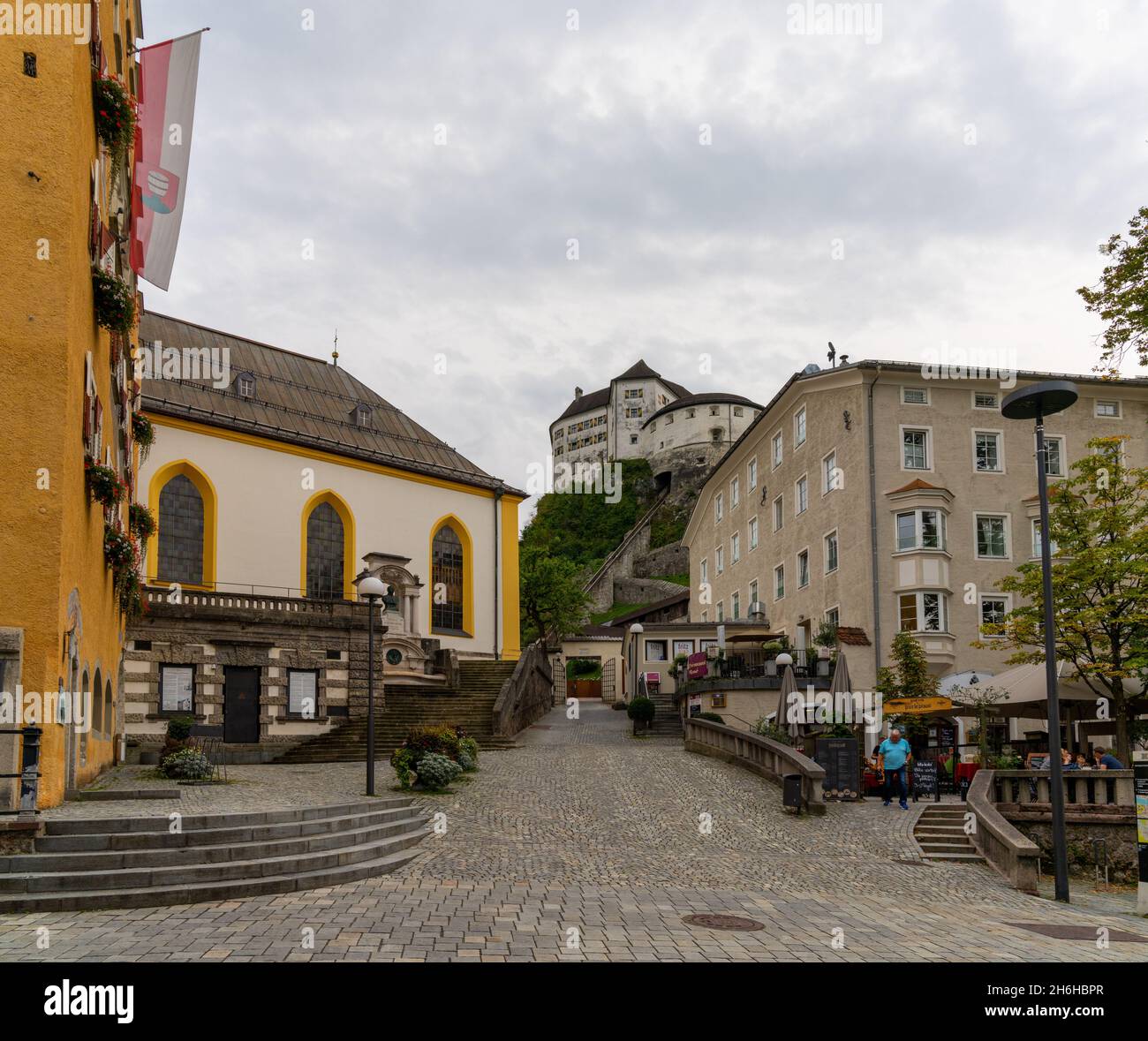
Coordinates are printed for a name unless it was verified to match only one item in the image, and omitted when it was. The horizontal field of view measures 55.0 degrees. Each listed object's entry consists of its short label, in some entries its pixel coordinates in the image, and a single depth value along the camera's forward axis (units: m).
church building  28.22
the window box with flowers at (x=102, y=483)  15.94
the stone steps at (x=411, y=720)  27.53
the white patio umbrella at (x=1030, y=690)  21.64
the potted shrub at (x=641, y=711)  34.75
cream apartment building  33.91
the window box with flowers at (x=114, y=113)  16.38
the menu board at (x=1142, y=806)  13.31
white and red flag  19.39
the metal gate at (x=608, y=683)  58.81
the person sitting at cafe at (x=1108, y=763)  19.78
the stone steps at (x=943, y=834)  17.25
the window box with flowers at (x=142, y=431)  24.48
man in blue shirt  20.97
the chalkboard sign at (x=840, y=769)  22.00
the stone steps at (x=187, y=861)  10.76
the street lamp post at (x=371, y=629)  18.23
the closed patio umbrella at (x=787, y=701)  25.95
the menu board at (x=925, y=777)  21.86
